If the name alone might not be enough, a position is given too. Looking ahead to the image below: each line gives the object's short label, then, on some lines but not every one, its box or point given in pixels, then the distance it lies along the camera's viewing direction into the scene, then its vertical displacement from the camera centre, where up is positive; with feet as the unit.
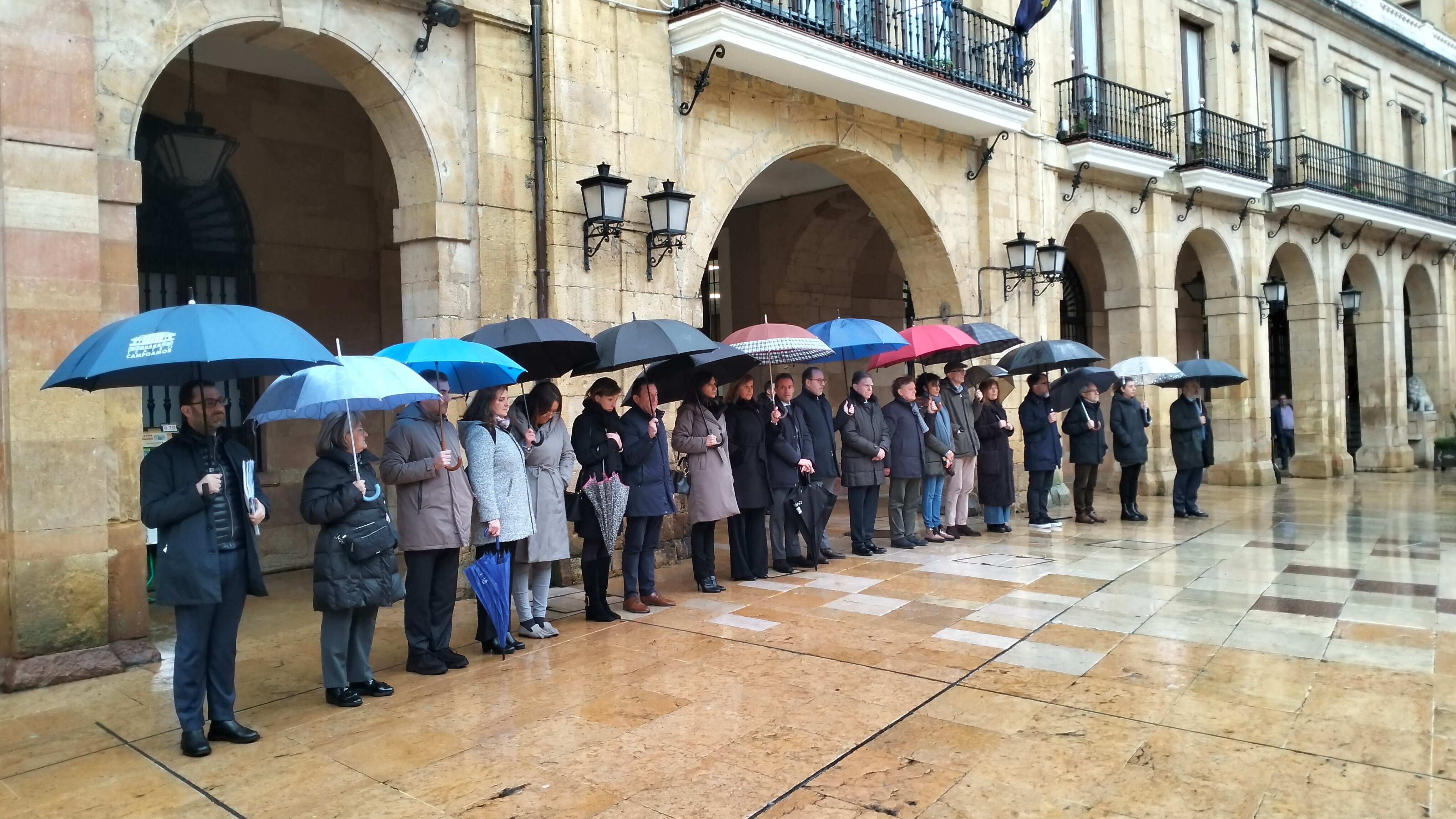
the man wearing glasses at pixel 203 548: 14.20 -1.70
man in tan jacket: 17.66 -1.68
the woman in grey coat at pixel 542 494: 20.07 -1.49
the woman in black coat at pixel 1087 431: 35.09 -0.90
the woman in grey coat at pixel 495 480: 18.83 -1.12
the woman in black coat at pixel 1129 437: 36.63 -1.19
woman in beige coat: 23.81 -1.12
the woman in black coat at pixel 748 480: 25.29 -1.65
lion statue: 70.69 -0.12
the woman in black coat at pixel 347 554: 15.80 -2.02
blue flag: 37.65 +14.65
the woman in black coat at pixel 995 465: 33.40 -1.91
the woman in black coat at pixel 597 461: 21.24 -0.91
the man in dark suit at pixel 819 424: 27.68 -0.34
